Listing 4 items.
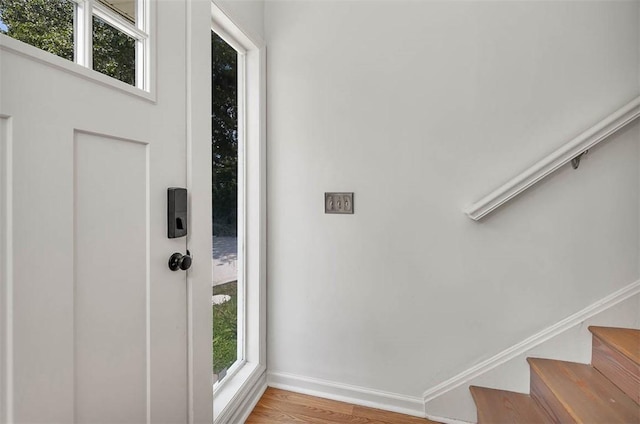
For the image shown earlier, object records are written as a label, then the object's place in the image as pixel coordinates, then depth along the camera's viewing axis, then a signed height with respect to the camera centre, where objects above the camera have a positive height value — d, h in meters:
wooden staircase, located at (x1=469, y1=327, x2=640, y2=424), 1.04 -0.67
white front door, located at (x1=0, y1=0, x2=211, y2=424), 0.60 -0.06
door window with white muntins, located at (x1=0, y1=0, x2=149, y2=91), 0.63 +0.45
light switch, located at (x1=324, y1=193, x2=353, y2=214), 1.57 +0.06
